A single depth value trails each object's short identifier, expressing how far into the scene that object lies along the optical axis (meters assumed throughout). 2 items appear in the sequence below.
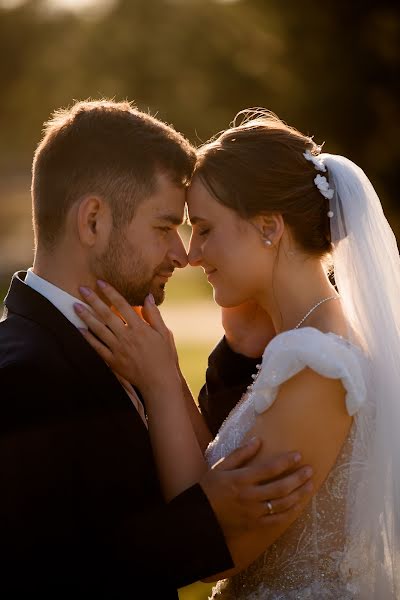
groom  2.77
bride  3.03
